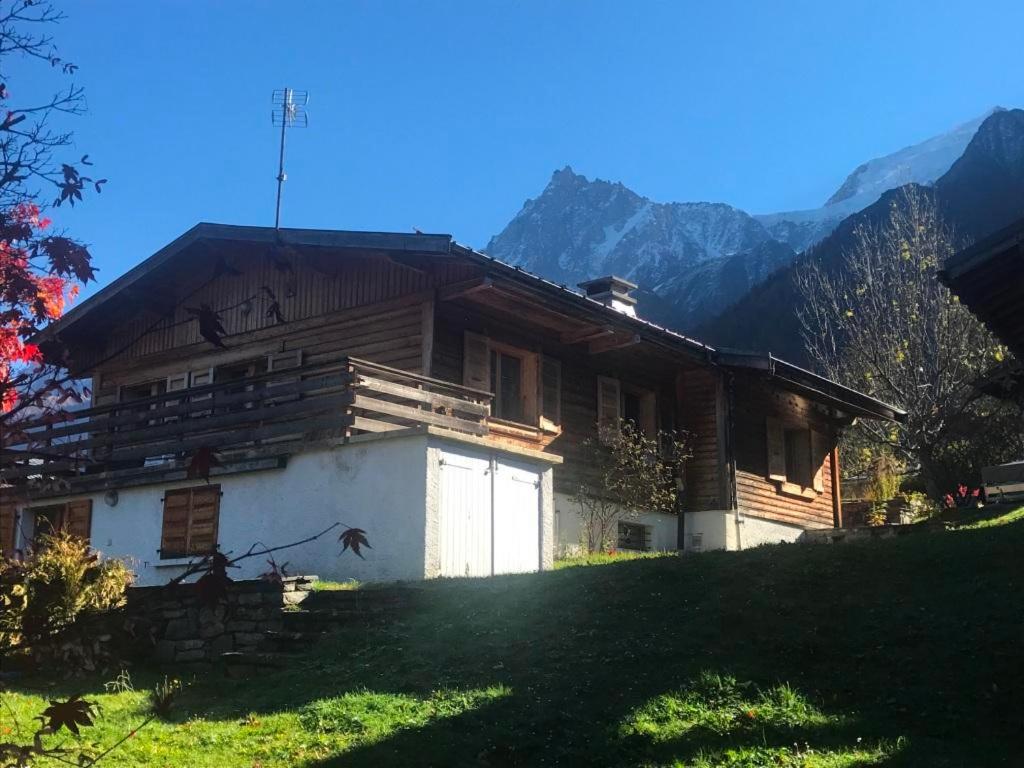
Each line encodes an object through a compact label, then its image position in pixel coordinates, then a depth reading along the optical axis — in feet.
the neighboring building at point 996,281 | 35.35
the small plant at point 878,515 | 78.38
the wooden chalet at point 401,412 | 45.65
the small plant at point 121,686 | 33.27
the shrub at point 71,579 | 32.01
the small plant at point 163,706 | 12.77
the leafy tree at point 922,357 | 90.63
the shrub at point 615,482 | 58.65
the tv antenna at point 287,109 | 33.27
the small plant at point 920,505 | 73.73
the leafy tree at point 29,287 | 12.29
